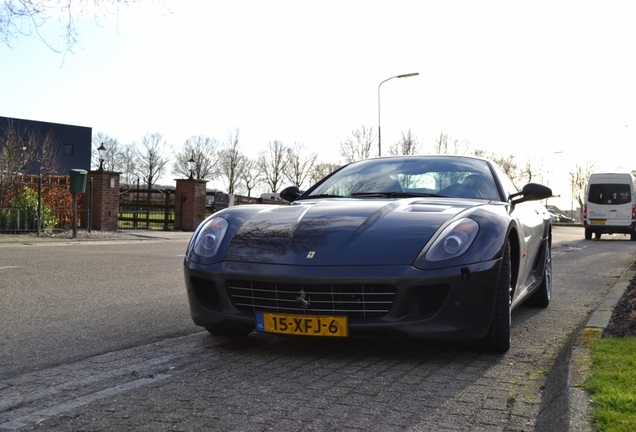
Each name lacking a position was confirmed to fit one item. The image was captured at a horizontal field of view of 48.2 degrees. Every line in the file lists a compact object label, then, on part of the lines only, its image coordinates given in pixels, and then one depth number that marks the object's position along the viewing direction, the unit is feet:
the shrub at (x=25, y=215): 59.67
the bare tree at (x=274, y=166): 286.66
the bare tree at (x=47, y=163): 88.18
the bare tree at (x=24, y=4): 29.27
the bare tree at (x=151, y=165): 308.60
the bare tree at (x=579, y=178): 280.72
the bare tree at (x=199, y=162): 300.20
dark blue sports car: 12.70
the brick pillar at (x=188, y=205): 86.33
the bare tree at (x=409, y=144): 204.74
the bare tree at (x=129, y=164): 311.68
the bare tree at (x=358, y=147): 203.92
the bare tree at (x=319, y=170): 267.29
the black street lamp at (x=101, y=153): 80.89
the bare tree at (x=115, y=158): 313.73
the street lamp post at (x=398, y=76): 101.76
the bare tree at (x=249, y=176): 289.62
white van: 91.97
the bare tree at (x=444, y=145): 225.58
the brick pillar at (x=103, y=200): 71.67
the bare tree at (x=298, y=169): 281.54
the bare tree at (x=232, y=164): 271.49
